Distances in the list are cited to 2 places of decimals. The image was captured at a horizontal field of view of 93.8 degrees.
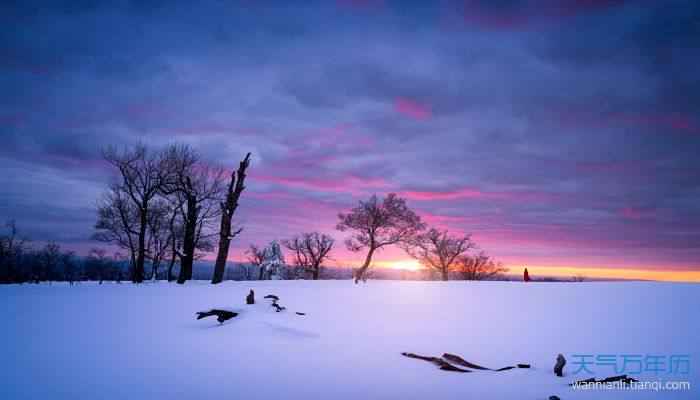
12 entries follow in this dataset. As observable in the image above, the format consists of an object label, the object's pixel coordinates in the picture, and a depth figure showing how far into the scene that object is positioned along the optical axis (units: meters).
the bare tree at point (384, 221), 32.28
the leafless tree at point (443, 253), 49.03
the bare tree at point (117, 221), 30.65
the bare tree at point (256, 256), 63.12
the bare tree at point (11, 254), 38.34
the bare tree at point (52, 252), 47.43
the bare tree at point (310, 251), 57.28
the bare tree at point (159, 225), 29.62
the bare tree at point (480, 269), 60.09
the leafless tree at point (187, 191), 19.78
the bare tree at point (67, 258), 53.53
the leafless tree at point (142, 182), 21.73
